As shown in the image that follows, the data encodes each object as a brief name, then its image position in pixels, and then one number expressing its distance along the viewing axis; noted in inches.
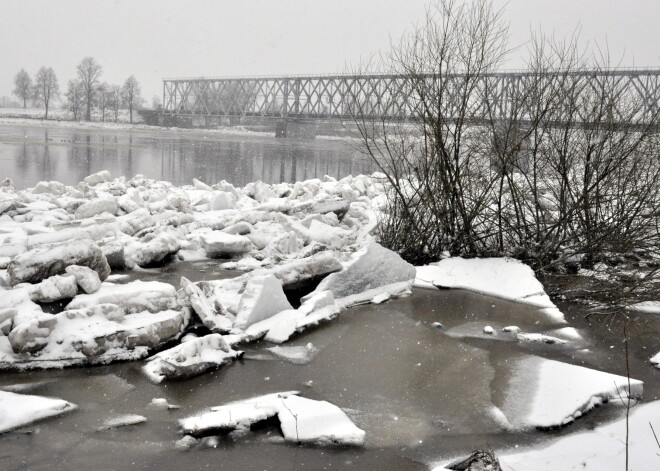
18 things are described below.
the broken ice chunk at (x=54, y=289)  197.5
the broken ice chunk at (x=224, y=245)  296.4
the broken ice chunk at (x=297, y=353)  182.2
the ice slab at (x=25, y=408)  138.0
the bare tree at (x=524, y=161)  274.5
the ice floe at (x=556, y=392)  149.0
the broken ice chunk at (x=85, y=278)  208.2
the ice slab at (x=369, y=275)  240.5
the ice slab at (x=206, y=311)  195.5
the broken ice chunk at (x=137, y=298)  194.7
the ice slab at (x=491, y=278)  246.0
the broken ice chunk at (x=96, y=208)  361.7
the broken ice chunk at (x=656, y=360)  187.0
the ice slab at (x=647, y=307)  241.3
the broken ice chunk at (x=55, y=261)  212.1
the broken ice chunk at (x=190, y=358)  165.0
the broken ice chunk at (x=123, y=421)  138.9
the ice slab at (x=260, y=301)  201.9
